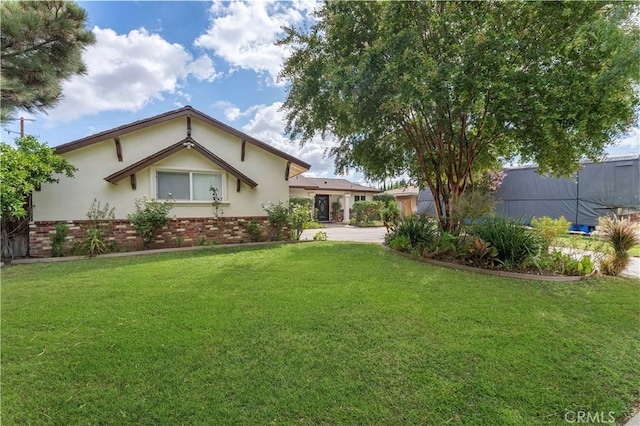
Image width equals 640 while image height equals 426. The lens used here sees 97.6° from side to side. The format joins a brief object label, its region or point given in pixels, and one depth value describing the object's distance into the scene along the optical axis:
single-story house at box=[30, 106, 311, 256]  8.27
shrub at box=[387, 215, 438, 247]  8.41
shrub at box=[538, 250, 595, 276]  6.04
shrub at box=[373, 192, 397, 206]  25.92
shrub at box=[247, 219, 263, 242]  10.45
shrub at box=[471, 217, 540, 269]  6.33
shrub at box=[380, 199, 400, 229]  21.59
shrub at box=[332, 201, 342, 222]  24.80
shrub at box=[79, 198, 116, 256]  7.80
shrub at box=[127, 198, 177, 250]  8.45
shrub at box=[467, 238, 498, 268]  6.38
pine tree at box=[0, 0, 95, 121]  5.79
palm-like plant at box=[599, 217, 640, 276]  6.29
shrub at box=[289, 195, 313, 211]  18.39
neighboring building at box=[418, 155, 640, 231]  13.50
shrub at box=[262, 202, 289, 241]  10.44
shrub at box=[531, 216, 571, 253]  6.75
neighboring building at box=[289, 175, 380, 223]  24.14
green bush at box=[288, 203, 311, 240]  10.72
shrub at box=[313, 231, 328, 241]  11.57
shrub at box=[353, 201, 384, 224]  22.11
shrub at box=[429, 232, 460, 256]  7.25
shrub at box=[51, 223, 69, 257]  7.79
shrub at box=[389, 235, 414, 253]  8.31
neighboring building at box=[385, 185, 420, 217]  28.22
